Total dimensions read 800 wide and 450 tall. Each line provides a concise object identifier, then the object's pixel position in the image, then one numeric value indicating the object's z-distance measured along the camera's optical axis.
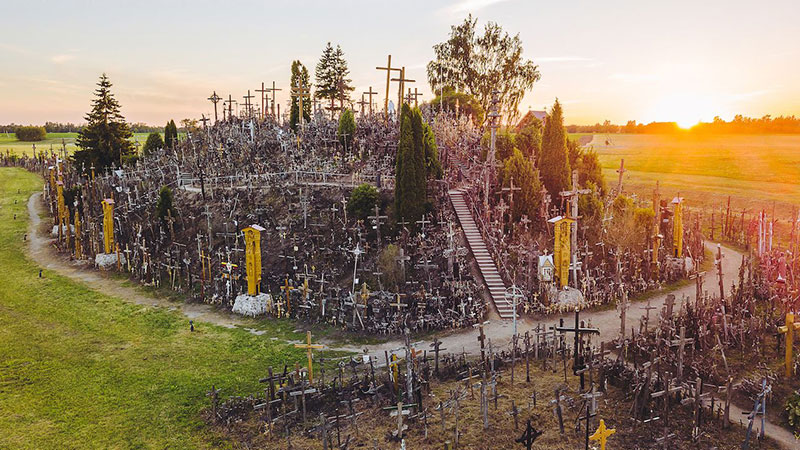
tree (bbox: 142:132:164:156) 45.00
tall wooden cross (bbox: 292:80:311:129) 37.97
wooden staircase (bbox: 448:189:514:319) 22.08
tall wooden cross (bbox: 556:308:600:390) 15.06
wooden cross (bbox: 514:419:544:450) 10.78
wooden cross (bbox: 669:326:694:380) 13.71
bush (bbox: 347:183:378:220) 25.23
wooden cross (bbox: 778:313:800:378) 14.83
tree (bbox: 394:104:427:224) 24.66
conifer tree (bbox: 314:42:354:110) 46.97
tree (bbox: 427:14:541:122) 47.41
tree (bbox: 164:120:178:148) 43.97
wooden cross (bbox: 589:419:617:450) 10.70
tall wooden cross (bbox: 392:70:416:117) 36.25
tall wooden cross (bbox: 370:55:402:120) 36.19
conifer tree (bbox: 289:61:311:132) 42.69
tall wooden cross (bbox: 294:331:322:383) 15.44
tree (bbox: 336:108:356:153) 33.81
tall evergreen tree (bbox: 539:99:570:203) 28.86
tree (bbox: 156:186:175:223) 29.30
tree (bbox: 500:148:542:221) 27.22
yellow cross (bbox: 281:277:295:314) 22.00
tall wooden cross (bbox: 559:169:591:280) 23.62
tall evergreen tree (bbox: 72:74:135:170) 42.47
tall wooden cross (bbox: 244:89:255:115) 42.19
